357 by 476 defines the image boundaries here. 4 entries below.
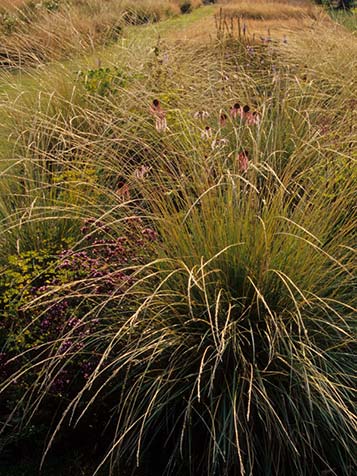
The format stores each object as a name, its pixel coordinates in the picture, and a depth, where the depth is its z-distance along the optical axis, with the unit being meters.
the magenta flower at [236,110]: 3.61
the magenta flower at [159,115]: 3.42
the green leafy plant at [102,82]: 4.65
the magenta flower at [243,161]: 3.03
